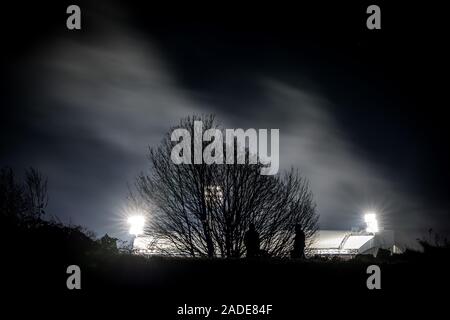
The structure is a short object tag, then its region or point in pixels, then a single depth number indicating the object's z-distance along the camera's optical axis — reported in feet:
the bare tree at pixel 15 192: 102.13
